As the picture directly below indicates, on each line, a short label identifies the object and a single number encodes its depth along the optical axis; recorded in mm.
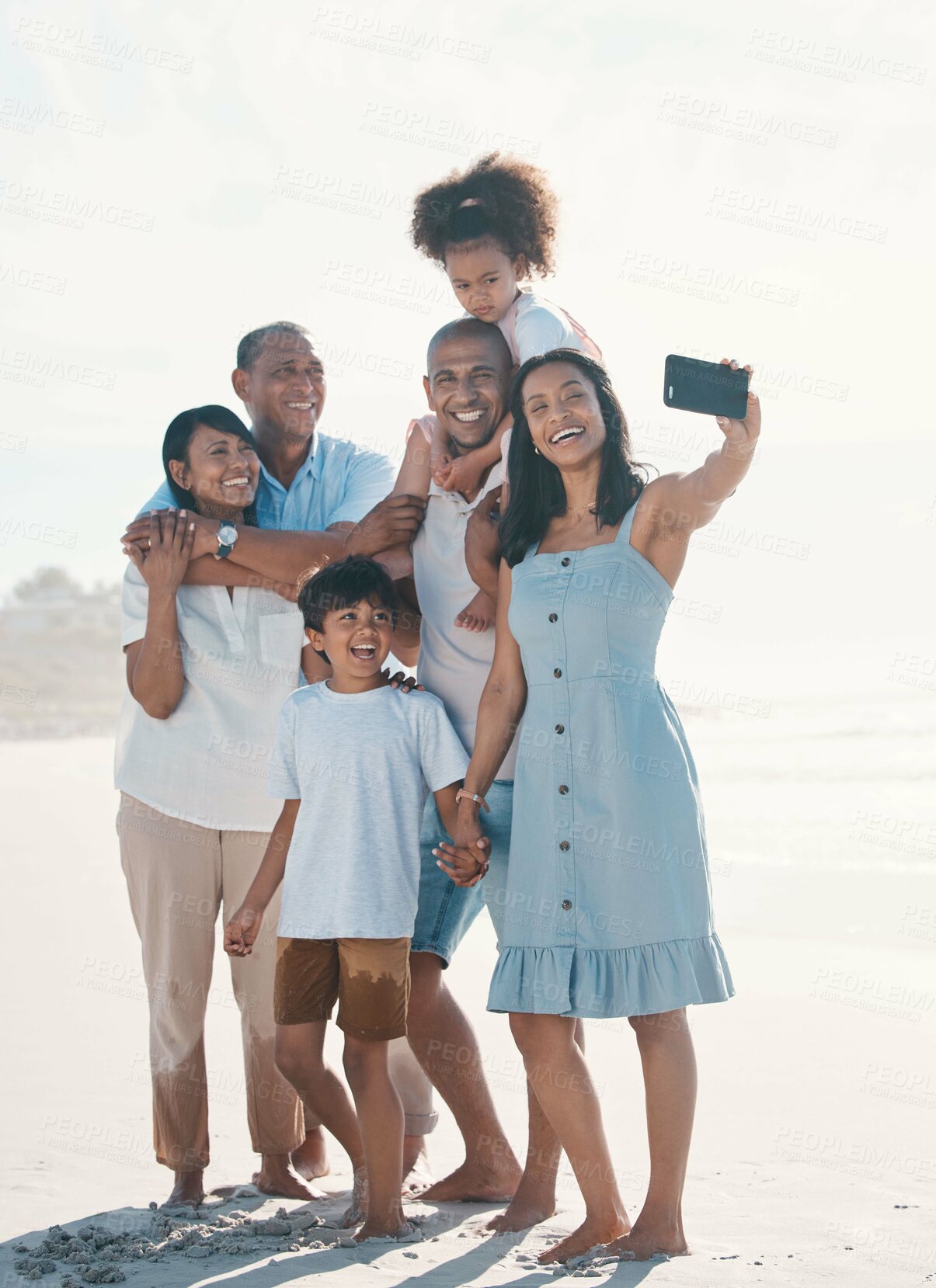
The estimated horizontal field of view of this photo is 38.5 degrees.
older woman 3943
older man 3984
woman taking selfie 3244
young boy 3414
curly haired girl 3848
